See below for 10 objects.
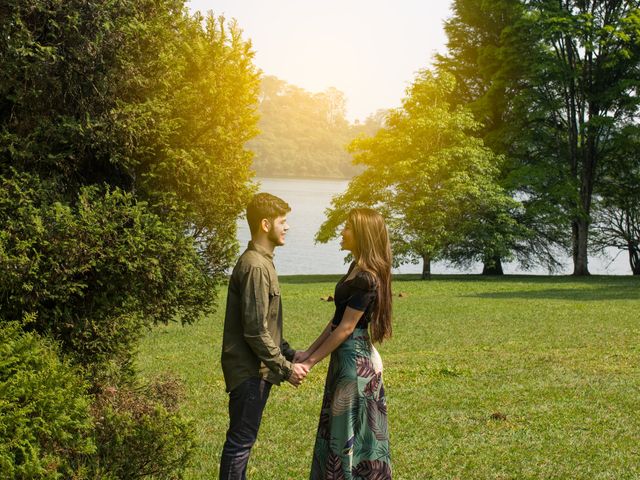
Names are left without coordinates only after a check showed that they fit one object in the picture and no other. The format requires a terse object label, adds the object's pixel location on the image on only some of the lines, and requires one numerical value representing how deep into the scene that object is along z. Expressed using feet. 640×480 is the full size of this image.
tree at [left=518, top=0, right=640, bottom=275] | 118.62
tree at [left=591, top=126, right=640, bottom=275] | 128.09
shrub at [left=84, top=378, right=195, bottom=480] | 19.61
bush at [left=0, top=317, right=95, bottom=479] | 16.35
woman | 18.13
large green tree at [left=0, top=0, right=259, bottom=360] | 21.59
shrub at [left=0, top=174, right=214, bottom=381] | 19.74
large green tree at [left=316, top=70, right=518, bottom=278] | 116.06
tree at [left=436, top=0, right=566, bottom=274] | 123.75
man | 16.92
